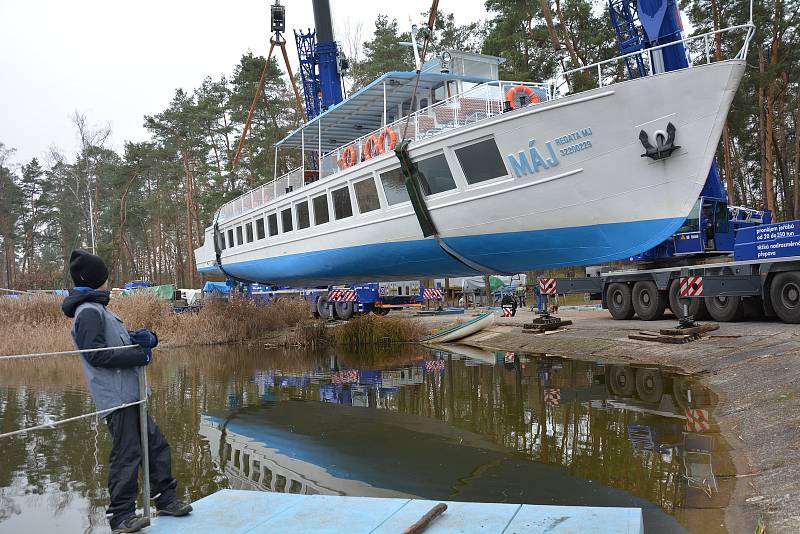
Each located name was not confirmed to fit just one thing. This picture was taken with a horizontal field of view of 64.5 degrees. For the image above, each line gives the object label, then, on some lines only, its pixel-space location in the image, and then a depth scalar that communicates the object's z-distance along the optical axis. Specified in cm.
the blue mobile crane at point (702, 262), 1365
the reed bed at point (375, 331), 1969
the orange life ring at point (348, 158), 1271
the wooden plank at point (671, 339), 1311
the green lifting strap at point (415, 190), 1062
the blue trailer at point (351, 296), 2344
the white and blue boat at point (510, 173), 877
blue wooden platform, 393
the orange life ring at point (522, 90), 989
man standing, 400
